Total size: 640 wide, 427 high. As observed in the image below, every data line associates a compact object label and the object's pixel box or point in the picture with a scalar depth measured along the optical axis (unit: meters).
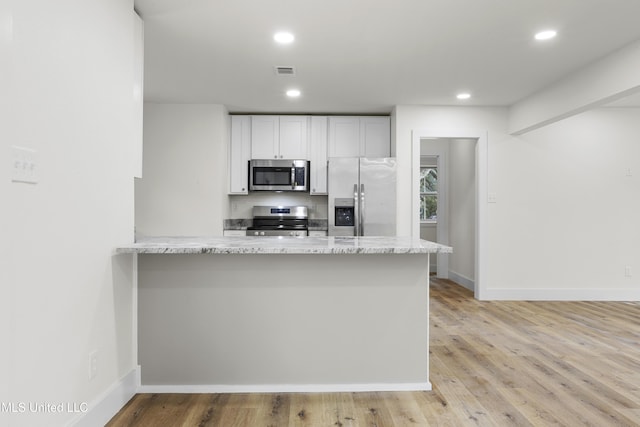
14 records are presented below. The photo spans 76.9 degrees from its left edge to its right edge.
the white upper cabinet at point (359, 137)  5.18
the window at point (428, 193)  7.50
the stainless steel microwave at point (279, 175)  5.11
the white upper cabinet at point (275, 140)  5.20
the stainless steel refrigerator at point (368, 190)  4.77
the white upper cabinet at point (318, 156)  5.20
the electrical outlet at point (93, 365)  1.89
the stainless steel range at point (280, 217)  5.30
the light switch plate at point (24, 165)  1.37
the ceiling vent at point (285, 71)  3.64
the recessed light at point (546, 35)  2.90
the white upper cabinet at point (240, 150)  5.20
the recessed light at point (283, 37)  2.94
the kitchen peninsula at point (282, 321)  2.41
